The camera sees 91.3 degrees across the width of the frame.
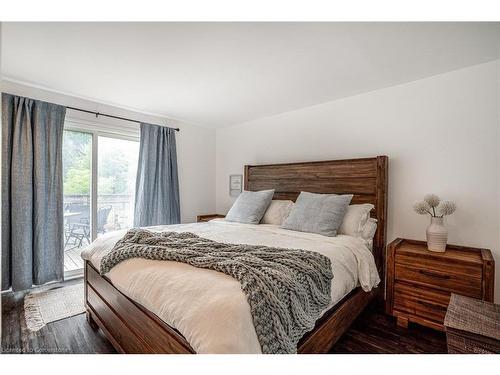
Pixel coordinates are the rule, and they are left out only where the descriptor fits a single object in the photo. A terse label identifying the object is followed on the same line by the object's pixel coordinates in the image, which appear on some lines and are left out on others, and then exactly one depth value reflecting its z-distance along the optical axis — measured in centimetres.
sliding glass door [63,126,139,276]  300
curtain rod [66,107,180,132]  291
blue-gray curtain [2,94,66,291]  245
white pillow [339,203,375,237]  232
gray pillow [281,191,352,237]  230
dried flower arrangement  203
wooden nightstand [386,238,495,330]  175
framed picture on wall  405
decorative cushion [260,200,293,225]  293
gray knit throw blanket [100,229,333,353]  107
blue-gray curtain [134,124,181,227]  345
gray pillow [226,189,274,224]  295
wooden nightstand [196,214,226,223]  388
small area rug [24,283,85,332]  204
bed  105
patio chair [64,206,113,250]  304
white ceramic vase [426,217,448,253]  201
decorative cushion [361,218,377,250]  233
